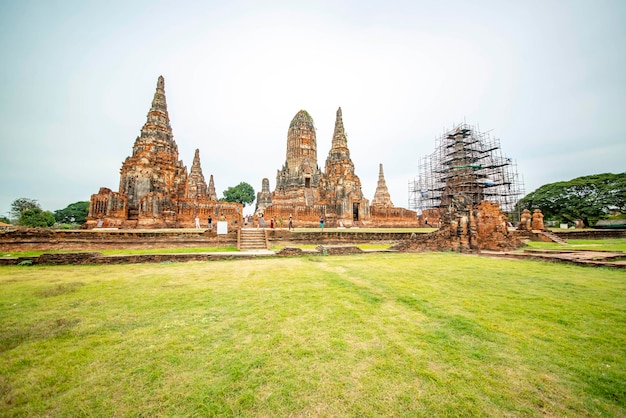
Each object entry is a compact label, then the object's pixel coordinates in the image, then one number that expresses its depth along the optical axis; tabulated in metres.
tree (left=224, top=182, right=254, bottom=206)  61.50
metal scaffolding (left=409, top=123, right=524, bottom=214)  32.09
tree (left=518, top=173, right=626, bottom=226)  32.87
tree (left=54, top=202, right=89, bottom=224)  56.57
